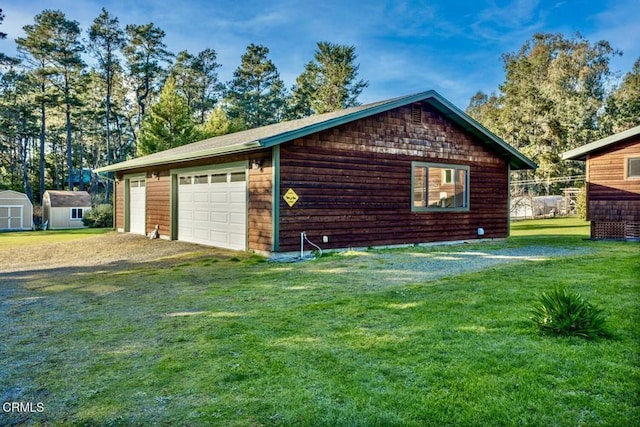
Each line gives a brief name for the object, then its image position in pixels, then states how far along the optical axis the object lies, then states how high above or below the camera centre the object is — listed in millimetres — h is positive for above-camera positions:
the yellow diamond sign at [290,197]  9305 +150
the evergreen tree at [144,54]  34125 +12041
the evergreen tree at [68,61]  30719 +10115
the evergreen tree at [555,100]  30906 +7917
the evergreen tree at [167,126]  27297 +4979
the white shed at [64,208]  25953 -270
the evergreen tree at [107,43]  32906 +12312
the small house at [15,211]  24109 -425
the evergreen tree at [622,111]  29469 +6377
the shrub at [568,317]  3785 -1000
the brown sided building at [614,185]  13266 +608
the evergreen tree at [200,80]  39469 +11465
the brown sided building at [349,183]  9508 +547
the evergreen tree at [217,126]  28919 +5234
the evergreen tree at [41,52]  29828 +10529
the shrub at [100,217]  25234 -772
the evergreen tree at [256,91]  38219 +10011
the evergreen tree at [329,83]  36844 +10418
